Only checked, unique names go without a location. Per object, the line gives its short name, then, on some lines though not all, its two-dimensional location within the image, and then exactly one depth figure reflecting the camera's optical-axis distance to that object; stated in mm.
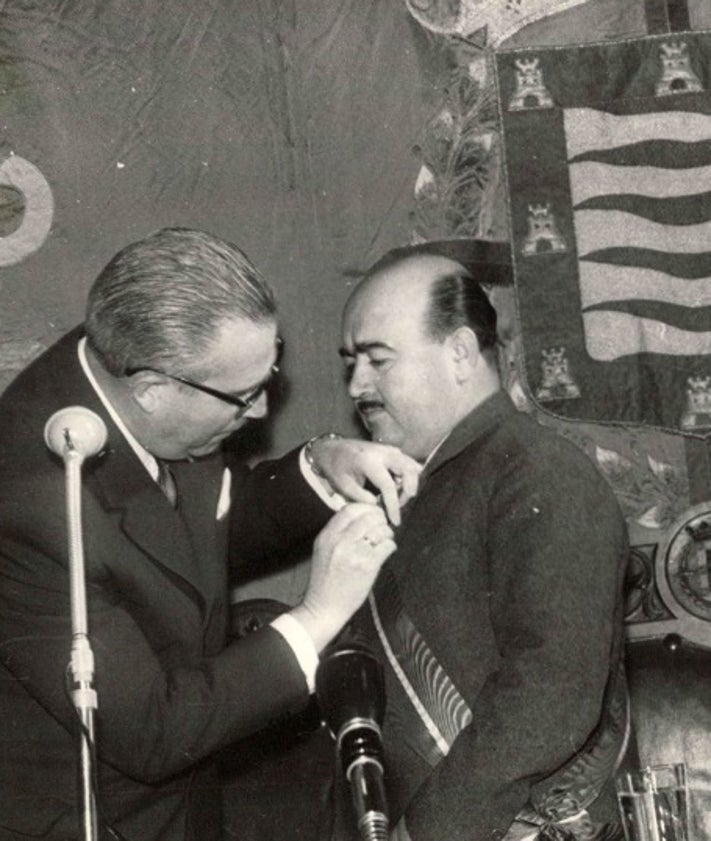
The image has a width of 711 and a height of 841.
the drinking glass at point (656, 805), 1937
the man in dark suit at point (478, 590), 2061
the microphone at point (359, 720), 1575
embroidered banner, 3115
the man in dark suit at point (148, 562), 2191
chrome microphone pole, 1734
